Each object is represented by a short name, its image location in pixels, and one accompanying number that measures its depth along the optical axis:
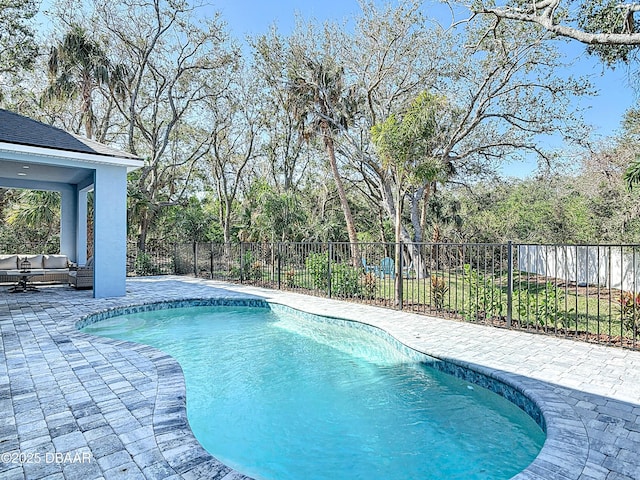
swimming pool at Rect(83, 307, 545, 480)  3.25
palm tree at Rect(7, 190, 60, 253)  14.68
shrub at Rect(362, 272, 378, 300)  9.08
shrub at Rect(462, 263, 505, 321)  6.74
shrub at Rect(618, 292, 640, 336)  5.31
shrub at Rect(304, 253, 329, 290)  10.09
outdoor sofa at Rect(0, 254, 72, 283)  11.07
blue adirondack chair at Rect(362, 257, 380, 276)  8.88
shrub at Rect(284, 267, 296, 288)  11.29
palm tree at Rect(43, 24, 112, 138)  13.76
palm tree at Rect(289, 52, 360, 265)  14.09
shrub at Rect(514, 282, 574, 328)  5.79
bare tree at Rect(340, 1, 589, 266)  12.67
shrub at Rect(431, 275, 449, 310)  7.65
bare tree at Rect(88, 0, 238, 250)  15.30
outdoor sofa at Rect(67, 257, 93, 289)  10.88
